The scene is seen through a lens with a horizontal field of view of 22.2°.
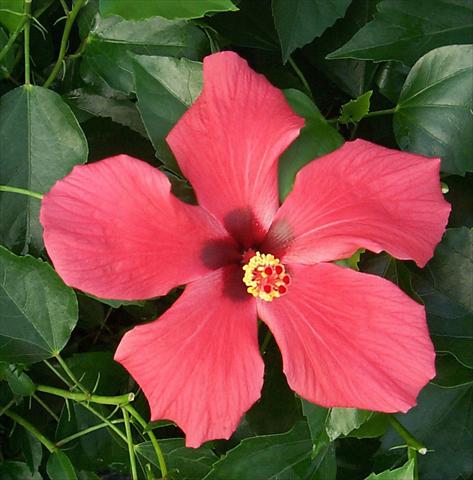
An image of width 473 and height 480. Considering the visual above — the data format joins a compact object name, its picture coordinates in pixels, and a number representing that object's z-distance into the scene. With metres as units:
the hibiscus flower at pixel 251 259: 0.38
